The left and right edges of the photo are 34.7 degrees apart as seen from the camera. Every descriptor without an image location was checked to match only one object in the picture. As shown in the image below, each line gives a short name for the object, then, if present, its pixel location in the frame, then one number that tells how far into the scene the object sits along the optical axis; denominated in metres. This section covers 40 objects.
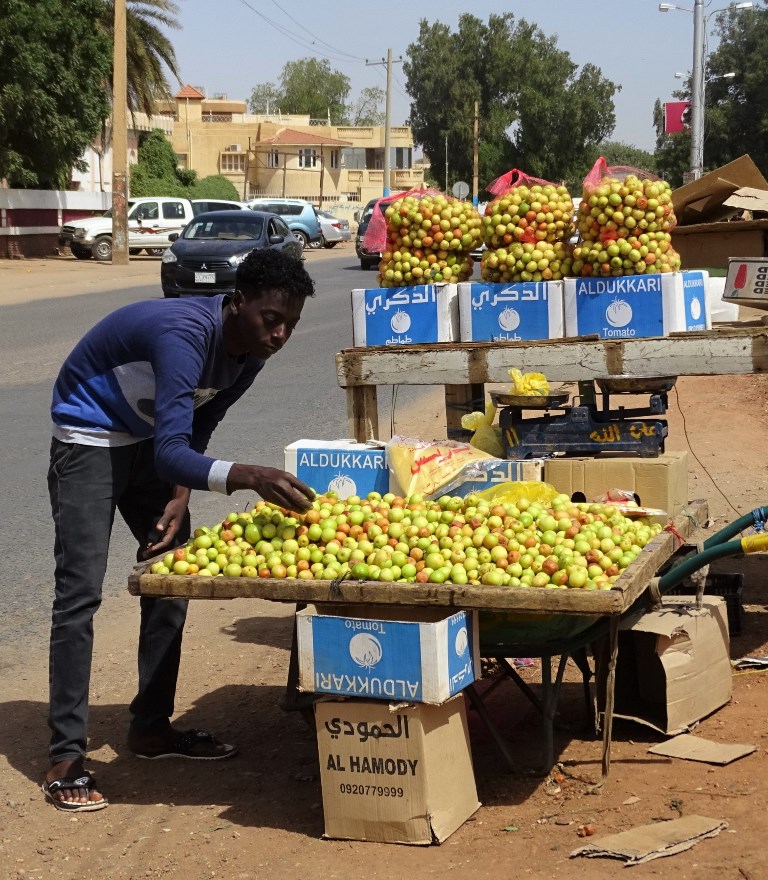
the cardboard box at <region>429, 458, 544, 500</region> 5.02
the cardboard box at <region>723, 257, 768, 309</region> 5.56
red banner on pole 36.34
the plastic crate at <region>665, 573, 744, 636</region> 5.84
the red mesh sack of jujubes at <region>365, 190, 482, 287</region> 5.80
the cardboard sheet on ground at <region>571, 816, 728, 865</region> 3.53
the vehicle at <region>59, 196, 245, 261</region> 35.50
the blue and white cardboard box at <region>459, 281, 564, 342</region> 5.55
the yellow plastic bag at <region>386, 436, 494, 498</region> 4.92
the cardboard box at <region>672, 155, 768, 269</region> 6.34
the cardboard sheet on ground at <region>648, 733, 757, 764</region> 4.27
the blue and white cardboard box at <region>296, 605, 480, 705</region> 3.73
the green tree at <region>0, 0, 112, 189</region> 30.41
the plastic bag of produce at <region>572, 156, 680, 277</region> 5.41
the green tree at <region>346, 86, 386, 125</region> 128.88
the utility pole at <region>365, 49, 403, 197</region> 58.55
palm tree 44.66
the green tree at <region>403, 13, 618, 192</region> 85.19
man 3.87
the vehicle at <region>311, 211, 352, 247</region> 44.00
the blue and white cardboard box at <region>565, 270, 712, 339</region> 5.39
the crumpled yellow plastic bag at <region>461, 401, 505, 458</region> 5.72
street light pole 33.28
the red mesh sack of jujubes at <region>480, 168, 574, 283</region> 5.62
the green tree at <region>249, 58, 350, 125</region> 122.94
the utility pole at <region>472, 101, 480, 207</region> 64.51
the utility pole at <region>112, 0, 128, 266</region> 30.56
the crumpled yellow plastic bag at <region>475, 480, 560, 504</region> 4.62
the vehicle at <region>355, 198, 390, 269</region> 33.12
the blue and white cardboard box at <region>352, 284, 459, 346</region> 5.73
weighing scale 5.40
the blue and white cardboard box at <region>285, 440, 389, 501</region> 5.12
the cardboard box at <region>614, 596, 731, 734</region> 4.56
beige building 80.19
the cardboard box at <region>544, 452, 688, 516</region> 5.08
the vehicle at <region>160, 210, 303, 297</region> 21.39
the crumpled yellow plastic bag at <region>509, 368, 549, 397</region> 5.41
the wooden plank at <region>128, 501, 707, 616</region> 3.73
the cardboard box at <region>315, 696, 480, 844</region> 3.79
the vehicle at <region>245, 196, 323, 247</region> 41.16
